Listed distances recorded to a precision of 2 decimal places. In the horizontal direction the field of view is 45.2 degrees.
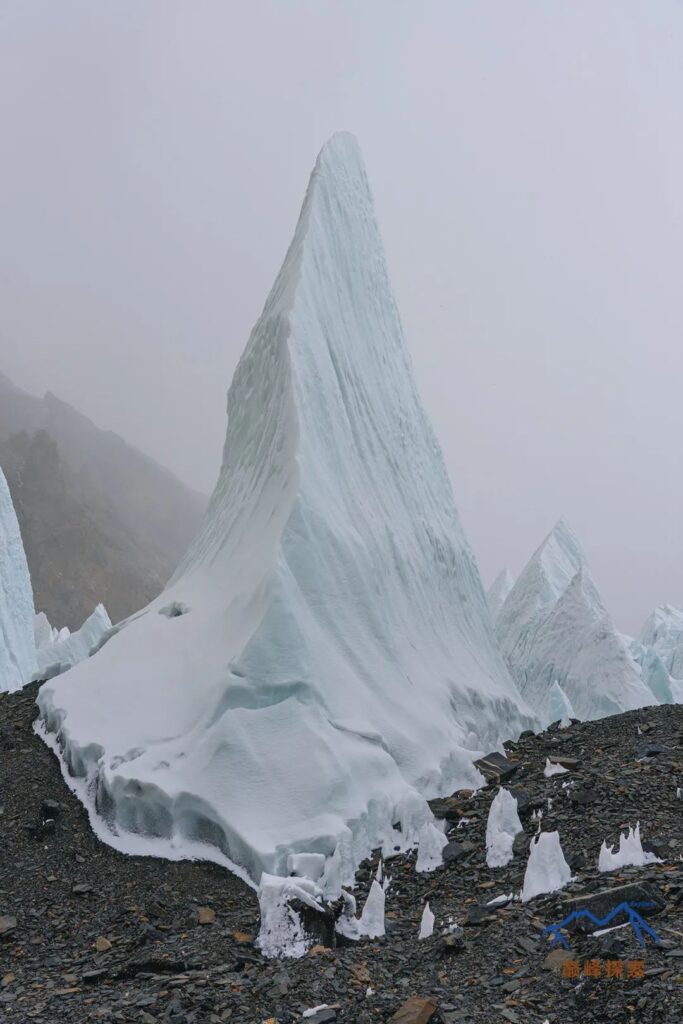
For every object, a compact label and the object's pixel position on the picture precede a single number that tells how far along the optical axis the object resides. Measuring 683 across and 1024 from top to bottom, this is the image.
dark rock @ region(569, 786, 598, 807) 8.23
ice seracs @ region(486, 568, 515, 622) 40.41
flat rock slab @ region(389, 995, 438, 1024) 4.62
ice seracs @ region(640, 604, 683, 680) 31.67
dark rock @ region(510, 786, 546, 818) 8.44
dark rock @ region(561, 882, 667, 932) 5.49
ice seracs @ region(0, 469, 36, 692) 22.93
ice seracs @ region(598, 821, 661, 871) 6.62
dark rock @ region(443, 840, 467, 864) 7.75
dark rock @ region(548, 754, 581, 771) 9.65
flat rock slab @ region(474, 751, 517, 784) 9.94
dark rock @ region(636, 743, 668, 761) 9.81
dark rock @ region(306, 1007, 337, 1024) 4.87
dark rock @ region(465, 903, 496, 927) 6.12
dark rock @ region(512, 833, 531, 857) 7.54
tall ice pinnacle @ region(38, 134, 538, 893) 8.37
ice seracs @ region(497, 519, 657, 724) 21.97
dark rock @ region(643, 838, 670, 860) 6.69
